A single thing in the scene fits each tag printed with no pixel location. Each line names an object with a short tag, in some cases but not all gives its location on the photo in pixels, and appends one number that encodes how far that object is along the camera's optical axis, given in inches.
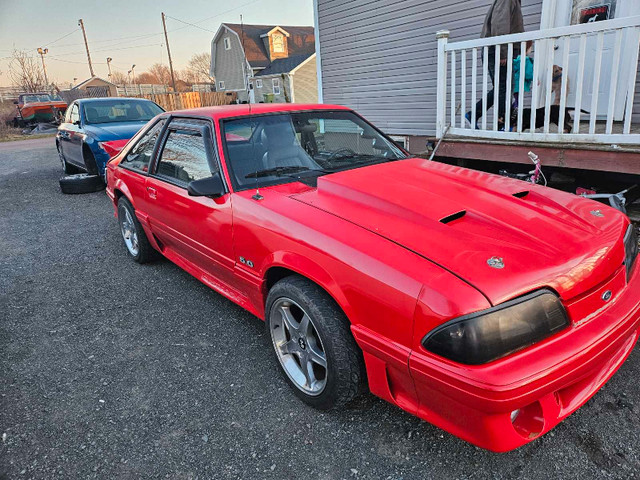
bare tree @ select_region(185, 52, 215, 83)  2321.0
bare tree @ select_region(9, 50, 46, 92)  1305.4
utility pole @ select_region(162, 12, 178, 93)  1588.3
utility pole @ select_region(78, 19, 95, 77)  1824.6
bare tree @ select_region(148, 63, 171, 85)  2829.7
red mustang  65.1
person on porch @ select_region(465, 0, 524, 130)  190.4
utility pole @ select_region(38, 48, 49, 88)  1569.1
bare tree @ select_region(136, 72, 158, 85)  2832.2
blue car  310.3
